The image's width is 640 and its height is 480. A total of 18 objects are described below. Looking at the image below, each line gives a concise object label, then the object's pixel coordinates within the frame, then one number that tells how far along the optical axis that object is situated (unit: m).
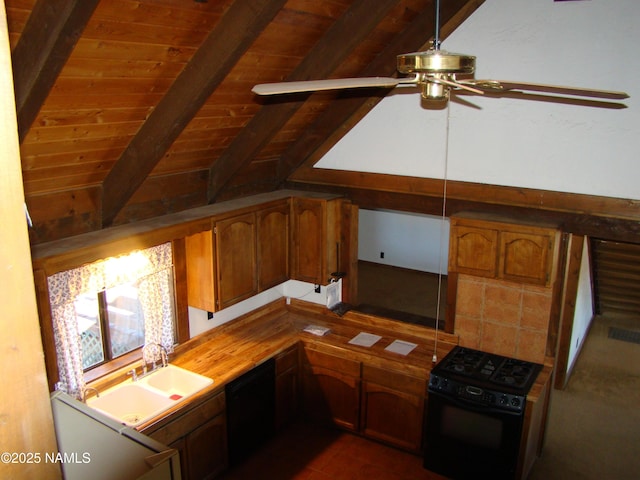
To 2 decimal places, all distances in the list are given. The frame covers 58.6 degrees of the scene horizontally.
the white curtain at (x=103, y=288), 3.49
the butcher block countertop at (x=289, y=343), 4.28
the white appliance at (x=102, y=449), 1.23
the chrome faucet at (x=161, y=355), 4.20
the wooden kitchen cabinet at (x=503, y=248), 4.05
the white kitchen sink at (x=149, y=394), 3.85
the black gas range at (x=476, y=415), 3.97
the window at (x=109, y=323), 3.93
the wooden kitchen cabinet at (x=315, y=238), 4.88
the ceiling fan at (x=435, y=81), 1.93
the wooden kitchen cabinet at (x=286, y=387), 4.70
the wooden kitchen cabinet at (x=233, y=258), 4.26
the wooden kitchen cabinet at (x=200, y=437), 3.74
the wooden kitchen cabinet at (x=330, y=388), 4.70
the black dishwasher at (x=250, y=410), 4.23
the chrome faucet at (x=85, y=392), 3.70
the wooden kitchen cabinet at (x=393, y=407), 4.44
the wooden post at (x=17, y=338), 0.94
